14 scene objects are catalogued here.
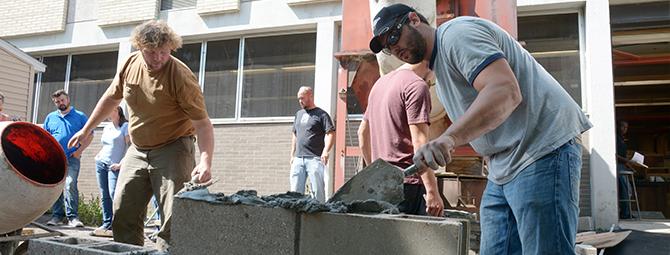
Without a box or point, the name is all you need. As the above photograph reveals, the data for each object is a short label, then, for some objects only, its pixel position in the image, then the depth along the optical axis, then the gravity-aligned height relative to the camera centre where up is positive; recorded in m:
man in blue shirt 7.23 +0.51
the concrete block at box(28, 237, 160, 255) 2.67 -0.39
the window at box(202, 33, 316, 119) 10.11 +1.94
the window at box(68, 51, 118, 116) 11.98 +2.09
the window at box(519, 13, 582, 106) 8.39 +2.17
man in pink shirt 3.37 +0.33
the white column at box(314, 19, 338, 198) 9.43 +1.93
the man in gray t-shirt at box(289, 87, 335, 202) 6.80 +0.40
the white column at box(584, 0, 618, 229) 7.79 +1.06
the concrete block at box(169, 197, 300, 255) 2.25 -0.24
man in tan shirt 3.59 +0.29
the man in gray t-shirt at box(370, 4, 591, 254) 2.03 +0.24
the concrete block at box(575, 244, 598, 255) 4.39 -0.54
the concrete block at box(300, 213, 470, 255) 1.98 -0.21
